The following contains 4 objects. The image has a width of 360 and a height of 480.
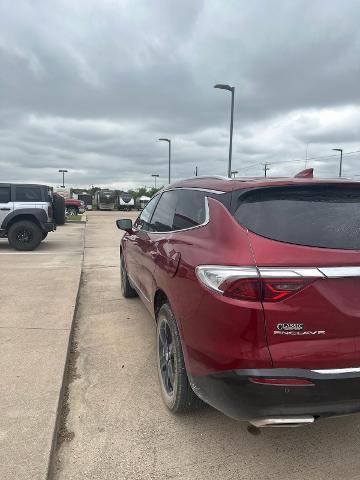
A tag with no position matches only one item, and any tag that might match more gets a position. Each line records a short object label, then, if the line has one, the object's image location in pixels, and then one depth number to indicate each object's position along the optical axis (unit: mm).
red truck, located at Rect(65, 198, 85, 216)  32375
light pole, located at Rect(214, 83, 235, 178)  18062
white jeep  11719
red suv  2217
